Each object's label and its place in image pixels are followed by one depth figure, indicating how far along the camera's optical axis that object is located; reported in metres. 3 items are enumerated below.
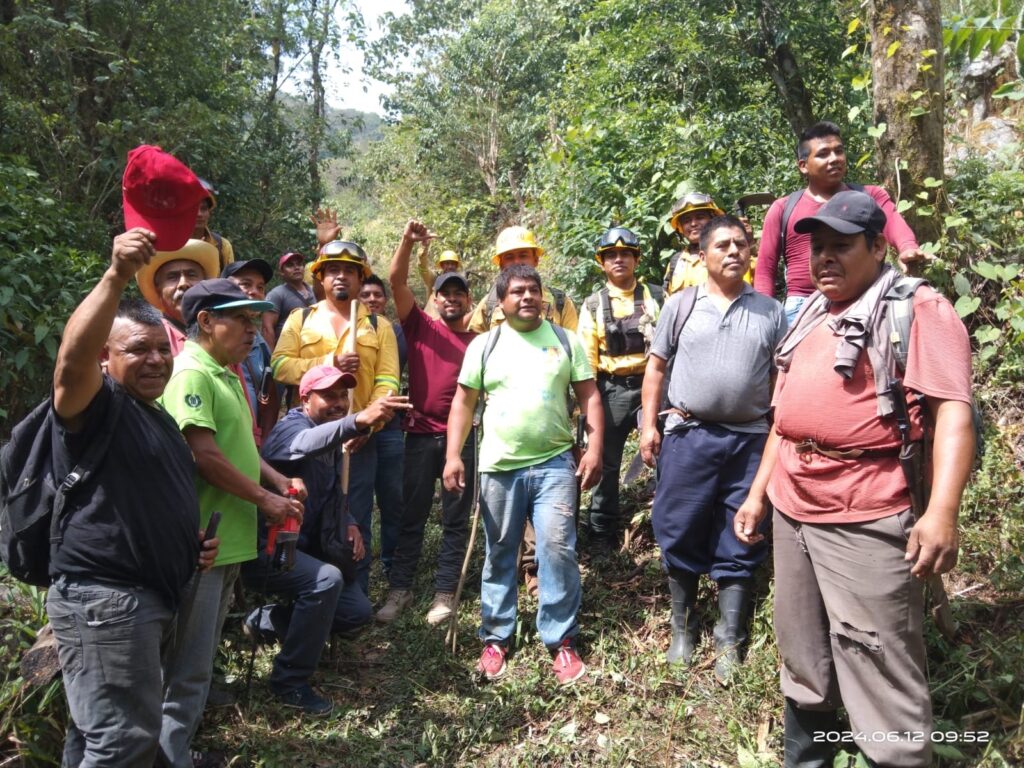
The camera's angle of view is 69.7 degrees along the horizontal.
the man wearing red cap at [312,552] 3.83
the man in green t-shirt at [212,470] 3.09
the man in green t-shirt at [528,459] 4.19
